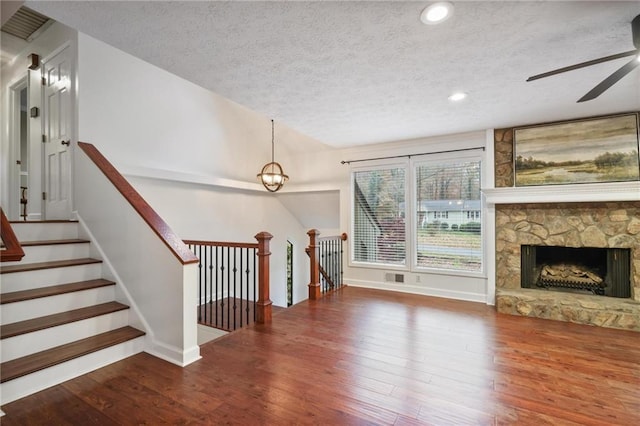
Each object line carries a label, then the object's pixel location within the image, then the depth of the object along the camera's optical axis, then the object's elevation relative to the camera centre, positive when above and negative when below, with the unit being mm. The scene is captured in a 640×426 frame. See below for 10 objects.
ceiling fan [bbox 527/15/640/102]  1845 +972
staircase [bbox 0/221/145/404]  2061 -835
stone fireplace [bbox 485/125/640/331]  3479 -415
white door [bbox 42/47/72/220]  3490 +994
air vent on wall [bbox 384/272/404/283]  4904 -1090
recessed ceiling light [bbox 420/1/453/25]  1725 +1221
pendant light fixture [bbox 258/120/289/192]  5352 +641
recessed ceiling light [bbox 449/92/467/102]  3031 +1223
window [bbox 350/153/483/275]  4453 -34
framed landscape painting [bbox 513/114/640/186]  3580 +780
